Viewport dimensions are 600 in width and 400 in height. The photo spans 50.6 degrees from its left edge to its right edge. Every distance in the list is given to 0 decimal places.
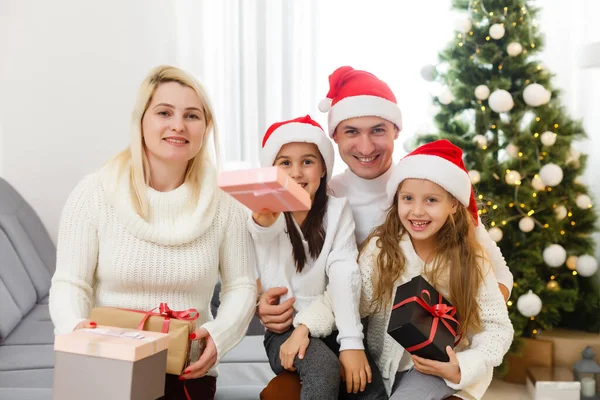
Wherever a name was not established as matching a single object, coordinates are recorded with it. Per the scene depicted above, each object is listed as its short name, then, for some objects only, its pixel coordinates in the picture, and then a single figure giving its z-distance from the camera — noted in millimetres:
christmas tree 3395
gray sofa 2195
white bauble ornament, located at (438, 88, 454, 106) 3488
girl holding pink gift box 1729
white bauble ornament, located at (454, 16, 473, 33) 3473
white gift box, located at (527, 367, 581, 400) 3252
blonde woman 1755
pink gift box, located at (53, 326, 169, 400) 1342
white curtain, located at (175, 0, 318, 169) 4121
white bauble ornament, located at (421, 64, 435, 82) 3559
